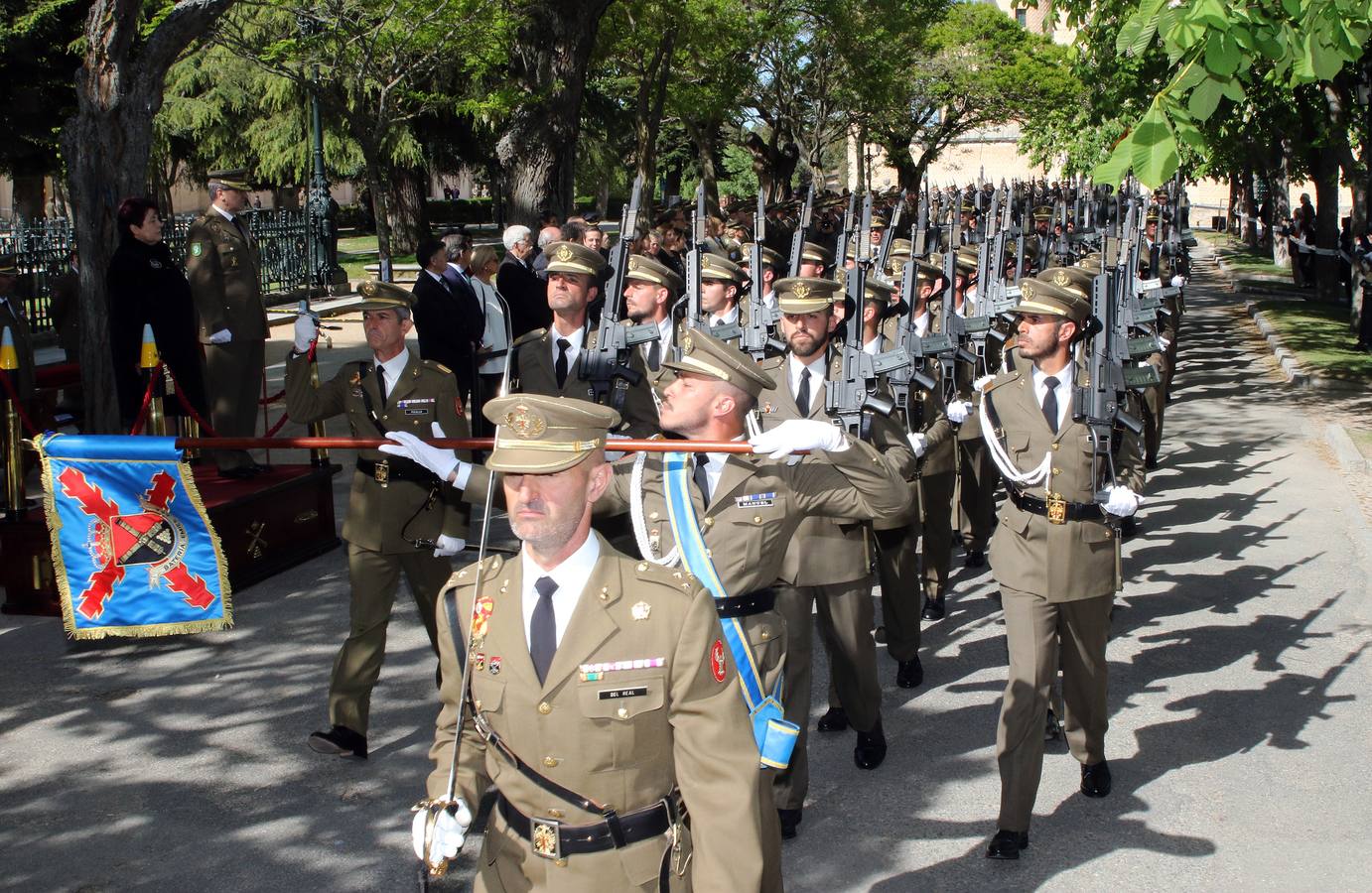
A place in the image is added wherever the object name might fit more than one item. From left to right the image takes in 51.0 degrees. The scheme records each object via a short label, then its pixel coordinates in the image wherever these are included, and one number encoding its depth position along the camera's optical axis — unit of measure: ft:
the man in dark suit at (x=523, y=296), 40.83
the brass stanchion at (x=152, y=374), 30.45
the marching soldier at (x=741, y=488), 15.51
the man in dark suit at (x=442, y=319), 37.01
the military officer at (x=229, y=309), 33.24
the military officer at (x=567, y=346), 25.38
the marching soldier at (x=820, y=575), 18.54
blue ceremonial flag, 21.86
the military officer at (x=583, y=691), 10.53
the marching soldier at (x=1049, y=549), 18.22
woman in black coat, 31.86
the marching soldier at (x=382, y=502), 20.63
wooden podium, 27.50
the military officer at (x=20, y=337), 38.29
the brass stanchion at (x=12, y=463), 27.68
